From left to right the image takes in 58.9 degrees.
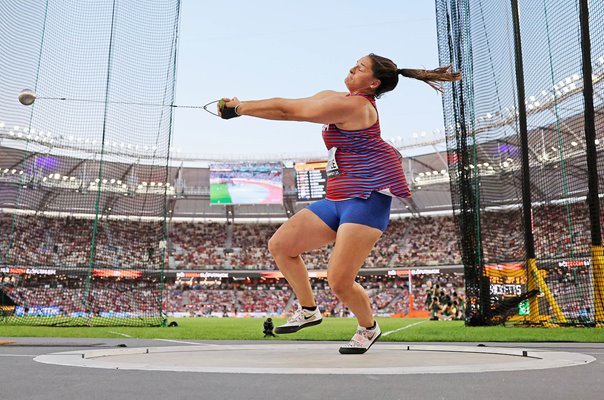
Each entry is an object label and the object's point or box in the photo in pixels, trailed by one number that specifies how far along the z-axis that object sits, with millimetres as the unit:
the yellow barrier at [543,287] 8484
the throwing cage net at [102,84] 11391
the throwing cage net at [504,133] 8727
